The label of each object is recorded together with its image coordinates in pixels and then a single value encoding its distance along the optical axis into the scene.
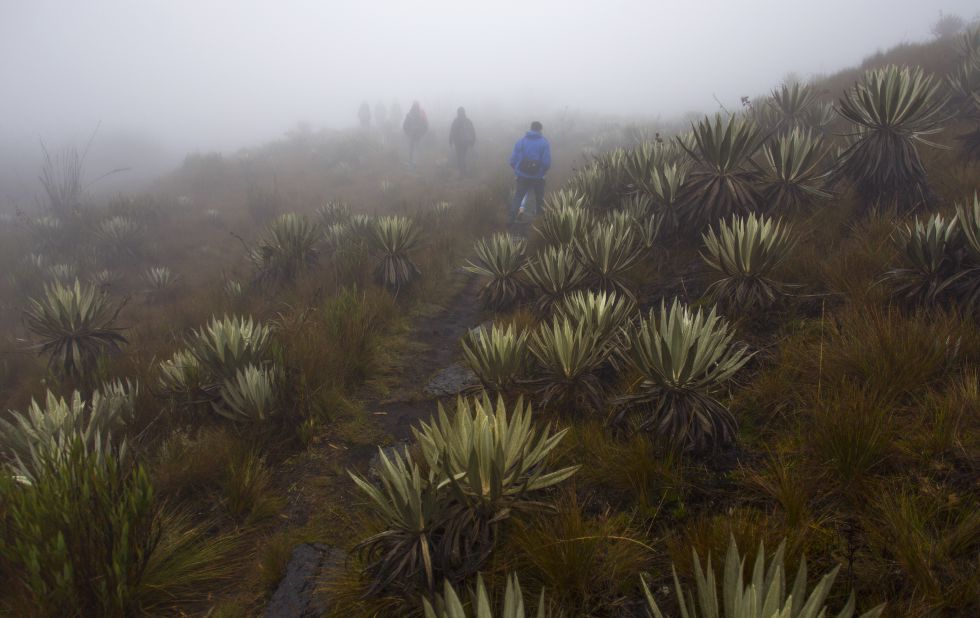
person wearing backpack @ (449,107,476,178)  17.81
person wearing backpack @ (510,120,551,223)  10.40
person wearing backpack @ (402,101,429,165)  20.78
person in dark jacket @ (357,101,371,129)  31.32
